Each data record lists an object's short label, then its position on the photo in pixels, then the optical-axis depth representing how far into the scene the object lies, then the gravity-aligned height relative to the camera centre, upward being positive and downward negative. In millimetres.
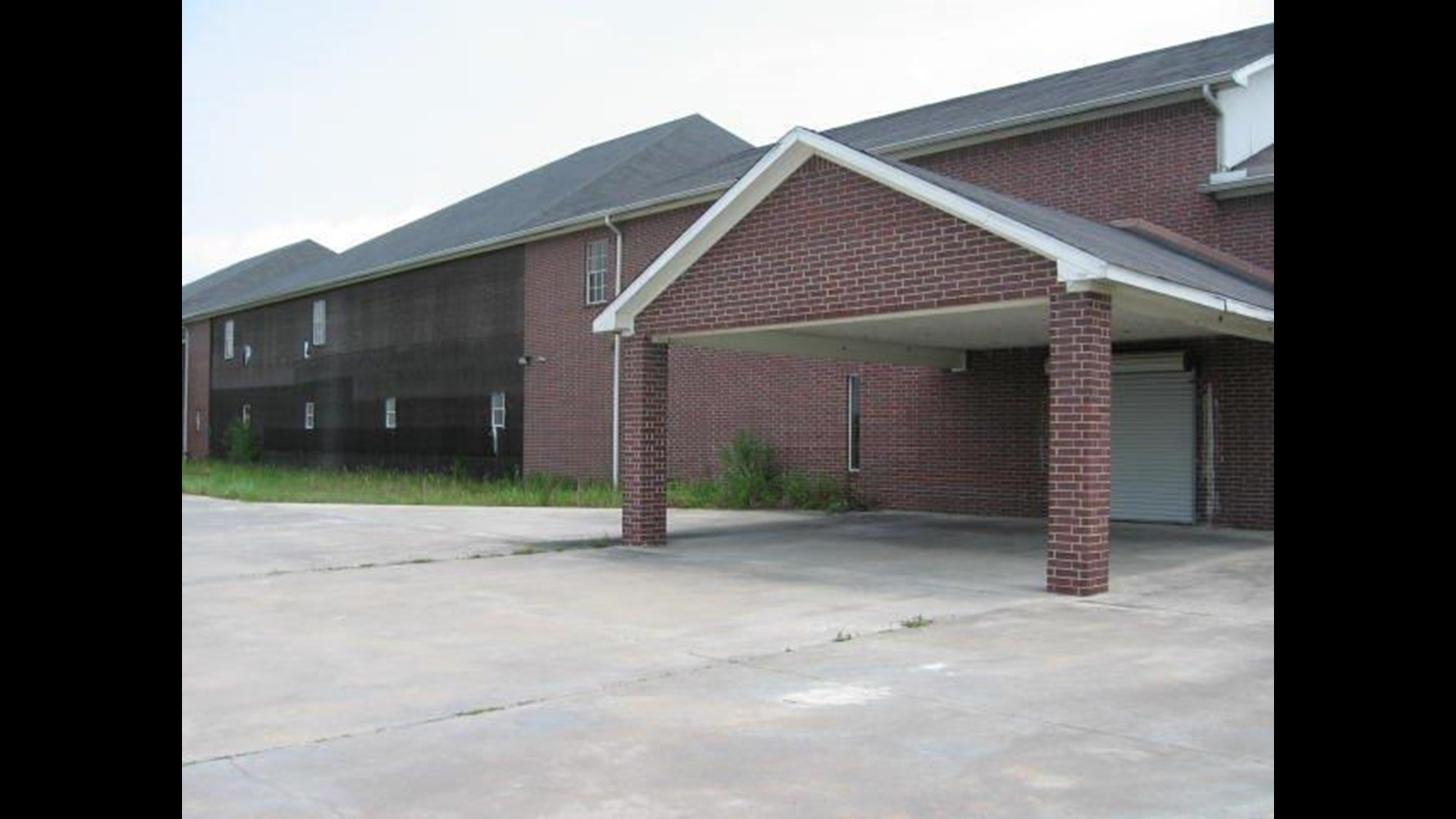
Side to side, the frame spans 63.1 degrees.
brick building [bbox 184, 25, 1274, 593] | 11469 +1402
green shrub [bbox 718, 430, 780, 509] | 22141 -961
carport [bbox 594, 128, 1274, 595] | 10508 +1358
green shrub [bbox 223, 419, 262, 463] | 43031 -773
